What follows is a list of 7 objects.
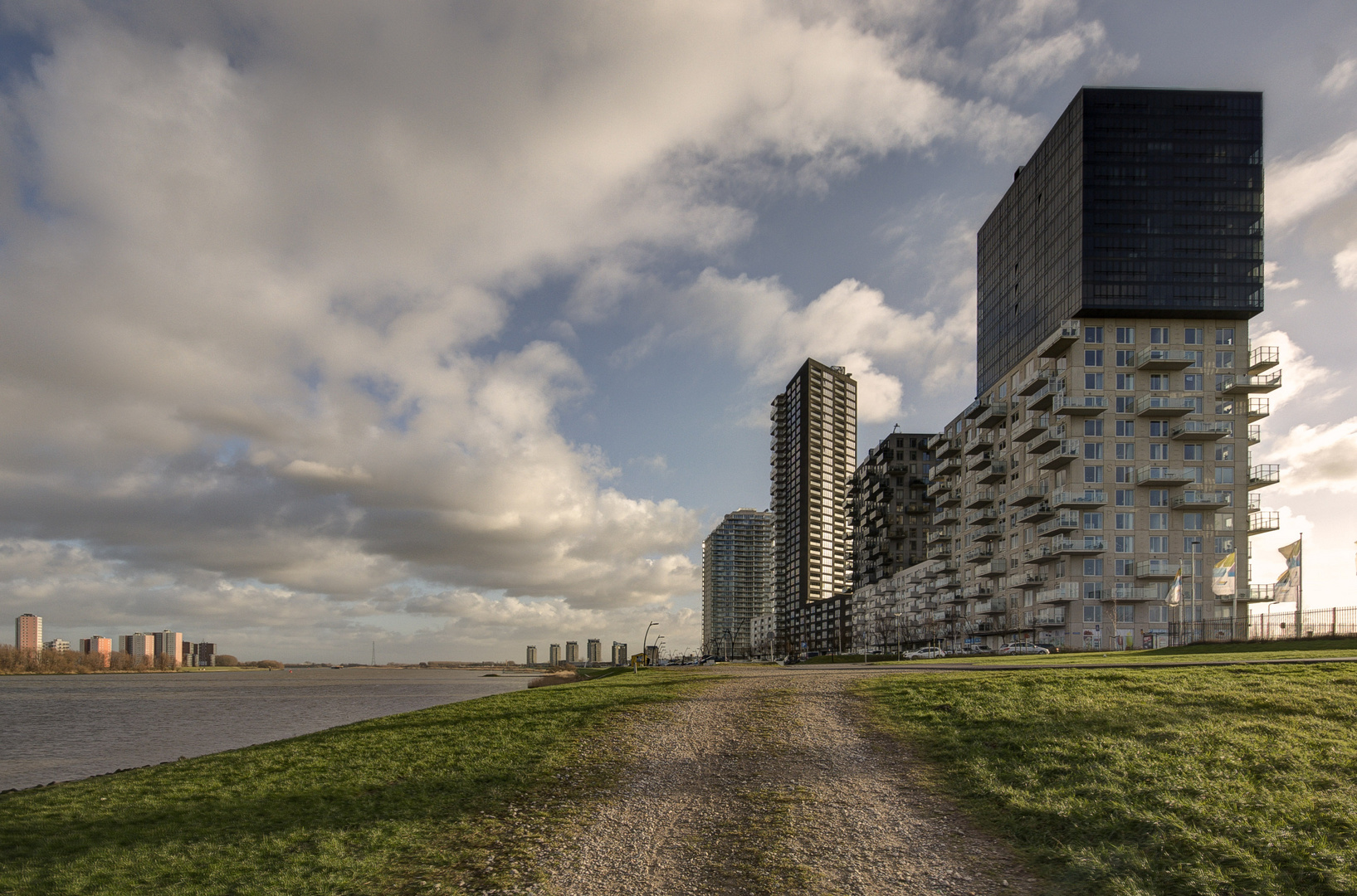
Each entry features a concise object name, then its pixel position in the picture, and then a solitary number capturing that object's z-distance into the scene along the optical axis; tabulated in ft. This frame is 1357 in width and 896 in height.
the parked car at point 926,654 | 275.32
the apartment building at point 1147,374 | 277.23
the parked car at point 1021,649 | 258.08
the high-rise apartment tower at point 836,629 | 608.35
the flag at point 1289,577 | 160.45
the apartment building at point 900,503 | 505.25
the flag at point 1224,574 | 191.21
